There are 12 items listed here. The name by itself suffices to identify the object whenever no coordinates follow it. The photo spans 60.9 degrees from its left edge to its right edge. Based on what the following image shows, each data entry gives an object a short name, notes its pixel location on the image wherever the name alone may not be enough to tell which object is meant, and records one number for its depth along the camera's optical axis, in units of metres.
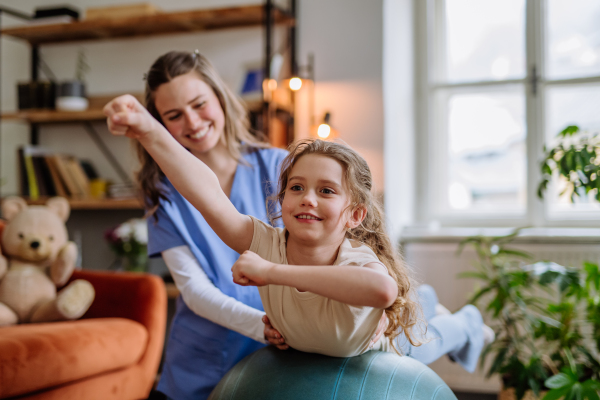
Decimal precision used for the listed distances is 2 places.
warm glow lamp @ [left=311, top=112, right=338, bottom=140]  2.24
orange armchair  1.42
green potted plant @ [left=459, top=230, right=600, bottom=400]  1.74
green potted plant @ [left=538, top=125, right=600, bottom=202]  1.49
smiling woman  1.13
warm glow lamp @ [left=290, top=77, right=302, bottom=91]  2.29
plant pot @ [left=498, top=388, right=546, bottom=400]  1.81
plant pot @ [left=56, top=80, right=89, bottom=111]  2.67
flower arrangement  2.46
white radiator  2.38
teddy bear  1.76
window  2.62
